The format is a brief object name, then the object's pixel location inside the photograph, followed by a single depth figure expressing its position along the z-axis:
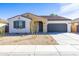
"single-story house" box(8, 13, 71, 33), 7.99
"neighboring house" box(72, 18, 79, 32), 9.02
